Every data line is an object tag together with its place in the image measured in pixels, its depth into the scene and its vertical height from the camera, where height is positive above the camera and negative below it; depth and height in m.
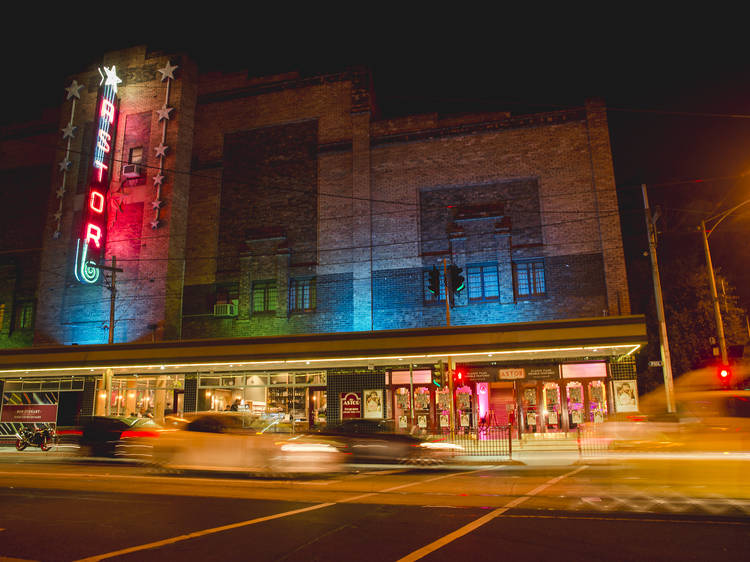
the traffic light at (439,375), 21.02 +1.02
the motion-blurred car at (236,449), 13.20 -0.96
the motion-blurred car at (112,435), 17.28 -0.80
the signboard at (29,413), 28.58 -0.13
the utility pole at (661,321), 18.70 +2.68
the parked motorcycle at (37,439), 23.77 -1.17
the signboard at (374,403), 25.38 +0.07
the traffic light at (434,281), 22.55 +4.74
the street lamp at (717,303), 19.62 +3.51
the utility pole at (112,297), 26.11 +5.13
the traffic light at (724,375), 18.81 +0.76
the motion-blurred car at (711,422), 11.73 -0.48
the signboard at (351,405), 25.53 +0.01
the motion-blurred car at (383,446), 16.45 -1.17
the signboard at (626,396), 22.95 +0.17
